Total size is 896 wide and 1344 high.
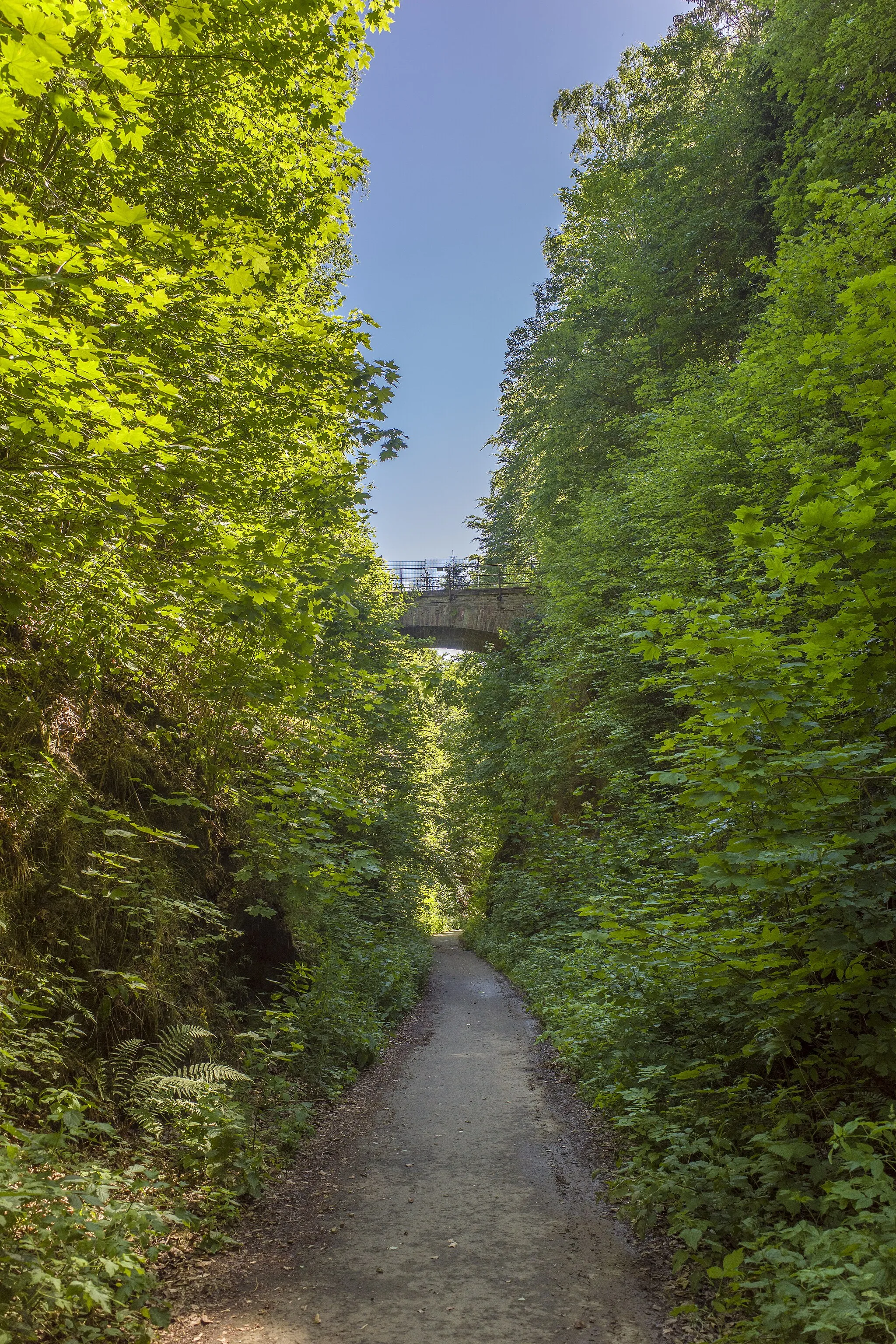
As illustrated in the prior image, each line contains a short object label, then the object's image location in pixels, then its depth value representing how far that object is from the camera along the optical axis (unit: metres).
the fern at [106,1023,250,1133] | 4.64
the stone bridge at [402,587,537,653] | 26.00
